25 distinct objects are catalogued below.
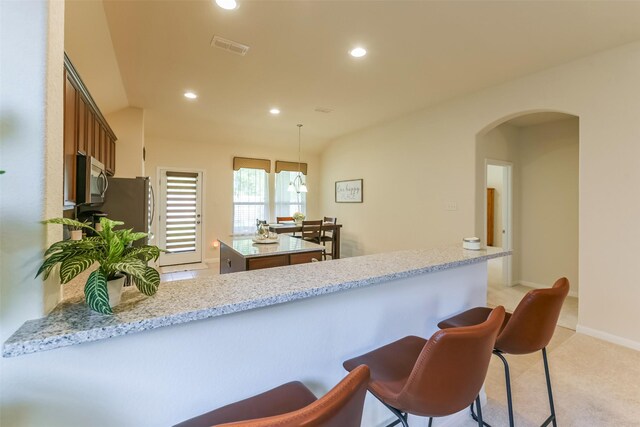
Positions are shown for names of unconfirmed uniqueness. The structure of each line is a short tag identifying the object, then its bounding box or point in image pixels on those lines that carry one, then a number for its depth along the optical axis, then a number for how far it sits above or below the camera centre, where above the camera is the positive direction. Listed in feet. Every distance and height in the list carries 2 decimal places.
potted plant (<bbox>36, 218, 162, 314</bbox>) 2.41 -0.47
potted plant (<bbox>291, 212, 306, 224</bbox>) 18.32 -0.34
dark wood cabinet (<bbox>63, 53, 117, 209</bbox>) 6.64 +2.36
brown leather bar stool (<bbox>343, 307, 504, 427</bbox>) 2.95 -1.78
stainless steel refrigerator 10.84 +0.33
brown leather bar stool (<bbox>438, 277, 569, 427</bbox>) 4.32 -1.72
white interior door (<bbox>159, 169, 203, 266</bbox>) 19.01 -0.29
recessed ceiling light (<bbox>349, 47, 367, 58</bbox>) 9.05 +5.19
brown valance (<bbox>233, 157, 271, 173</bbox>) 20.86 +3.60
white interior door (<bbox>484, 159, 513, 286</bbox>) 14.58 -0.29
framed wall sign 19.25 +1.50
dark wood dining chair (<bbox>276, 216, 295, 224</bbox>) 21.62 -0.57
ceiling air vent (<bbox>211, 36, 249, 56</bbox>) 8.59 +5.18
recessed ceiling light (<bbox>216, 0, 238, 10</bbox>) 6.92 +5.13
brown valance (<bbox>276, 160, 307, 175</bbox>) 22.30 +3.60
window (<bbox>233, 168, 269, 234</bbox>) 21.17 +0.98
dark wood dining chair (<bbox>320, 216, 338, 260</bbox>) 17.80 -1.74
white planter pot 2.66 -0.76
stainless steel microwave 7.38 +0.83
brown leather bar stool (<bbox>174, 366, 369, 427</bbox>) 1.86 -1.58
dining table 16.74 -1.06
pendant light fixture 22.69 +2.35
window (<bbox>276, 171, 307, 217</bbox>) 22.49 +1.20
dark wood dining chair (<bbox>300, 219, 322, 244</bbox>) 16.67 -1.07
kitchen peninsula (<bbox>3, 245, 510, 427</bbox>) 2.52 -1.47
